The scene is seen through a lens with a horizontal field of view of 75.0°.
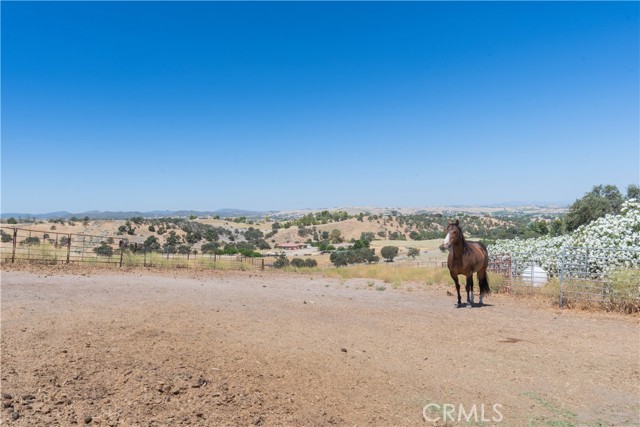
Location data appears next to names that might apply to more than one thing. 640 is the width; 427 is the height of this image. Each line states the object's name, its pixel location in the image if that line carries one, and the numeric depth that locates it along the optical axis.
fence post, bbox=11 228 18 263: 19.31
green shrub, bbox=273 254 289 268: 31.54
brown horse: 13.01
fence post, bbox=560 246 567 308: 13.58
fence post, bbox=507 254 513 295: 16.85
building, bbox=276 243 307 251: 71.06
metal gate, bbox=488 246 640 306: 12.50
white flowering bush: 14.16
